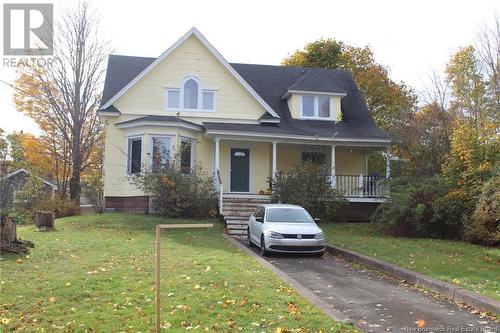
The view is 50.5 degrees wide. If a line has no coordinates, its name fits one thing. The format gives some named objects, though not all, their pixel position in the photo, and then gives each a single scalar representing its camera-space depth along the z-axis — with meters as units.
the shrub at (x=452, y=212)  17.39
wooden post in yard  6.13
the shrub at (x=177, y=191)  20.22
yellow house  23.20
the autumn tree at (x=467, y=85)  26.78
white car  13.93
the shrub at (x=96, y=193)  27.18
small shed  15.34
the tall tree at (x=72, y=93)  33.06
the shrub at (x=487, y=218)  14.85
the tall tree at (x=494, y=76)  21.30
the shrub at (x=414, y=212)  18.19
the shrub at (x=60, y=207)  24.30
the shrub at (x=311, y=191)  21.06
